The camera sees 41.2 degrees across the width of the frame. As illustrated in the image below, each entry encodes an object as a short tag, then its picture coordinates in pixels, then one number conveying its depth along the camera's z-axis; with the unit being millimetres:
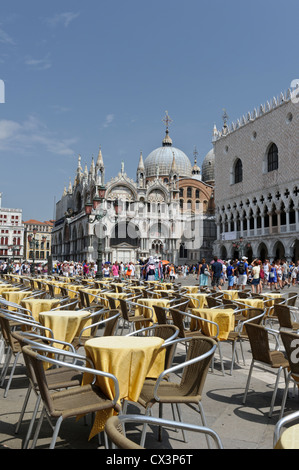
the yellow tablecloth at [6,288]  9337
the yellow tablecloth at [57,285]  11928
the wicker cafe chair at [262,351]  4242
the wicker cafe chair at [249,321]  5652
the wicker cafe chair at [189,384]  3137
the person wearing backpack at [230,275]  18703
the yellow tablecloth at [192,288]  10770
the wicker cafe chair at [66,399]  2812
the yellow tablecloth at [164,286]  12562
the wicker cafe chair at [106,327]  4637
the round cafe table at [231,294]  9477
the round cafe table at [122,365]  3148
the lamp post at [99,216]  16109
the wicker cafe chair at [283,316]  6730
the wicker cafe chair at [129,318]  7141
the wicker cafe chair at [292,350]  3695
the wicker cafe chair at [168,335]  3725
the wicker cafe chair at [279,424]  2164
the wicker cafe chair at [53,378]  3270
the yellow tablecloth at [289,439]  1866
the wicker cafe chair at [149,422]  1799
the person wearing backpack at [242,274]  17016
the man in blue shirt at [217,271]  15023
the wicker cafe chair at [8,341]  4660
